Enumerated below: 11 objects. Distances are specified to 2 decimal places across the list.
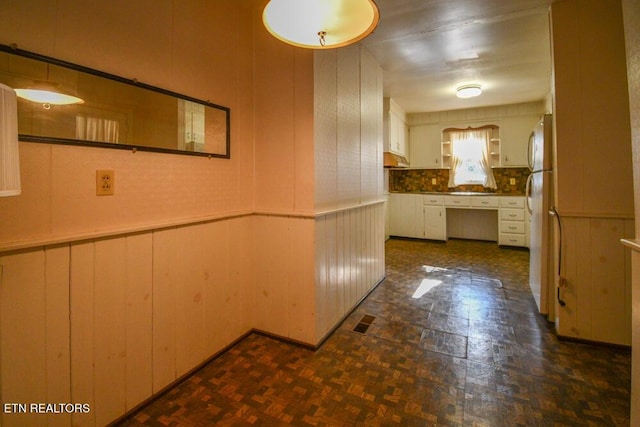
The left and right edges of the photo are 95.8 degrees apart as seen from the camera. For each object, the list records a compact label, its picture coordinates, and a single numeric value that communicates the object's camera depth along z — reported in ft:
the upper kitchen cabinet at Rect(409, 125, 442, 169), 19.38
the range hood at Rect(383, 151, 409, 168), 15.78
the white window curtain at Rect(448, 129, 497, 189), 18.43
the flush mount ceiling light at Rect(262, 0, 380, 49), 3.32
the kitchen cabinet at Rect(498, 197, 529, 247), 16.24
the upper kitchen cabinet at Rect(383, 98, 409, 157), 15.85
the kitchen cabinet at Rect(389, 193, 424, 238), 18.86
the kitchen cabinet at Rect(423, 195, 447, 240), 18.19
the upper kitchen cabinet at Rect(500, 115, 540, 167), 17.03
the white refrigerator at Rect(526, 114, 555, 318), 8.00
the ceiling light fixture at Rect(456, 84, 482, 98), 13.34
